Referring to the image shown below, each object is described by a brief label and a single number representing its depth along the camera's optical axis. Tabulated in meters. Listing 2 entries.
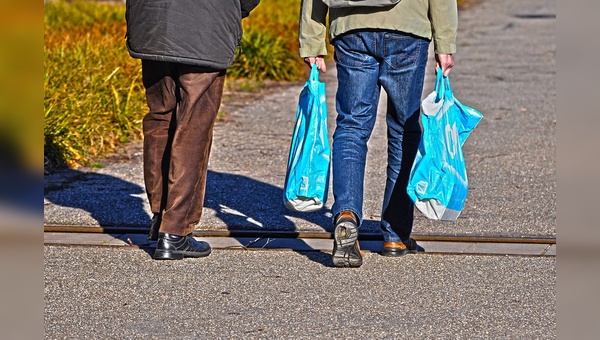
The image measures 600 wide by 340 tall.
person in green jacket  9.55
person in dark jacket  9.60
